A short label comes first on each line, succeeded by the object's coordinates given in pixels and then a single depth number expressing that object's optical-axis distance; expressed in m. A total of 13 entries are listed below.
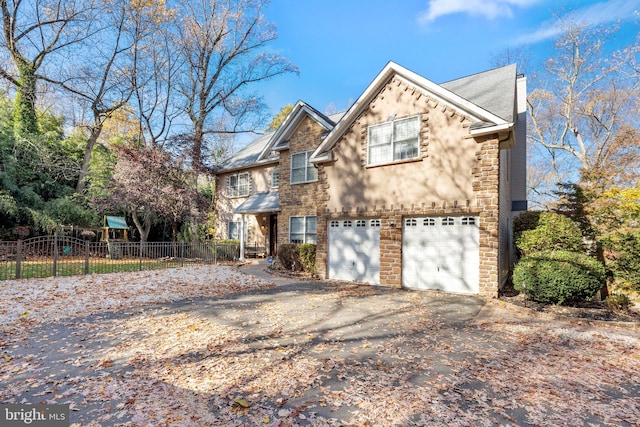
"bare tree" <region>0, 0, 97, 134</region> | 17.83
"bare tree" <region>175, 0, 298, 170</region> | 21.95
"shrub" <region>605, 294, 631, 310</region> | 7.44
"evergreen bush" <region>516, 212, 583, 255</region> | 9.59
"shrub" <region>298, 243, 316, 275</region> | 13.49
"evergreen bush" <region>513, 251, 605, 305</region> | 7.42
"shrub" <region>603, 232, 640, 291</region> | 8.12
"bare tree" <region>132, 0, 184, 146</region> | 20.61
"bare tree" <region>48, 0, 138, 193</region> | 19.52
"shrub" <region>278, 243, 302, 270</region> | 14.08
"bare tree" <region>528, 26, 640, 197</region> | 20.73
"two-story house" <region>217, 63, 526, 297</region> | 9.09
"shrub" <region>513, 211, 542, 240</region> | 10.50
